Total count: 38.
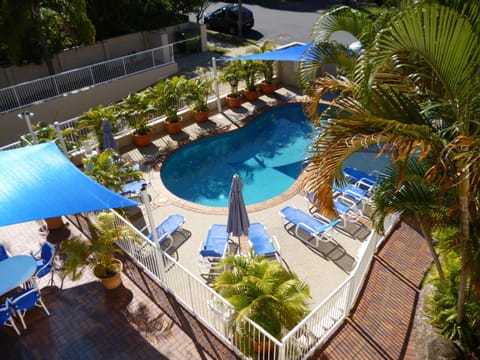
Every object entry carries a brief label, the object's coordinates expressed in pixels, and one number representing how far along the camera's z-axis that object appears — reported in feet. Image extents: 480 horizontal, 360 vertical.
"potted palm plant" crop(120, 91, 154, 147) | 45.93
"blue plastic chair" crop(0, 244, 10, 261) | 27.89
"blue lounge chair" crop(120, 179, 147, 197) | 36.92
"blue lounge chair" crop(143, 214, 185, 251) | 31.91
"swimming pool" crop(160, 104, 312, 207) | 42.75
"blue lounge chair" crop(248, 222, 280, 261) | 30.12
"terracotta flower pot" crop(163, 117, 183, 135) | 50.24
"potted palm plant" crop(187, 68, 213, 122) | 49.80
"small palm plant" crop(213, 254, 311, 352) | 21.13
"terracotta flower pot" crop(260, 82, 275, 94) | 60.95
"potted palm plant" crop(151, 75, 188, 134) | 47.62
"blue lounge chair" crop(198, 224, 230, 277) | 29.43
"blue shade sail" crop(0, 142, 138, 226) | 23.31
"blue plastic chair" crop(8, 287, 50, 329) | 23.82
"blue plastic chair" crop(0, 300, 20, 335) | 23.30
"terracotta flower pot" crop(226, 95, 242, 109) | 57.06
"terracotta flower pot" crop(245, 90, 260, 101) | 59.00
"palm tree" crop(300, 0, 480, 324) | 12.71
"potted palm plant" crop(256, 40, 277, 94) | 56.75
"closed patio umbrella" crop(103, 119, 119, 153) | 39.38
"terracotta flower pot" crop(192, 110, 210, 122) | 52.80
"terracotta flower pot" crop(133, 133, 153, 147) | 47.50
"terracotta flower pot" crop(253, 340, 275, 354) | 21.16
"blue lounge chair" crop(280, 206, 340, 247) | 31.49
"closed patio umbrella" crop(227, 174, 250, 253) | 28.94
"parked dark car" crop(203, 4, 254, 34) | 92.89
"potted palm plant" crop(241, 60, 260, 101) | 56.29
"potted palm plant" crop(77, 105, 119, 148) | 42.34
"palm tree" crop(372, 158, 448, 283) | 19.32
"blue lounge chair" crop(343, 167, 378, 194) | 38.47
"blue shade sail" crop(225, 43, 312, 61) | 49.52
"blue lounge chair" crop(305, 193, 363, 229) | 34.24
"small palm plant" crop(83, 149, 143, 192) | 31.35
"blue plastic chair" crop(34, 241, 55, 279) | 26.78
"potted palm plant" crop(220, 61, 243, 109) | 54.29
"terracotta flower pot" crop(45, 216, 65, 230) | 32.83
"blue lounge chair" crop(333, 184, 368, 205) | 35.80
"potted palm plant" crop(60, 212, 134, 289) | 24.89
